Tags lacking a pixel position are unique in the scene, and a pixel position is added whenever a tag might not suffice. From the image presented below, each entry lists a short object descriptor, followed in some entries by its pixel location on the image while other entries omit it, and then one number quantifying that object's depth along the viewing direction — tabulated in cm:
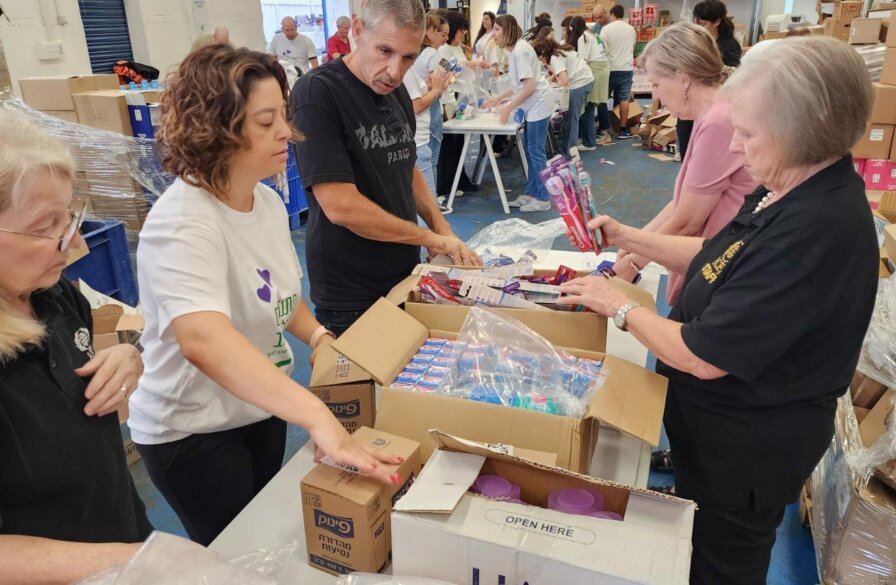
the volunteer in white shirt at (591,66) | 806
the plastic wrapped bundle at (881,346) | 194
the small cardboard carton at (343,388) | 141
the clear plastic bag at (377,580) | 89
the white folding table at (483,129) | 562
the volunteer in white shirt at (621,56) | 860
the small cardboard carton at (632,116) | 918
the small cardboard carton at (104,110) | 415
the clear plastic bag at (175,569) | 79
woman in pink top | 185
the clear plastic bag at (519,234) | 320
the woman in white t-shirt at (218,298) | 107
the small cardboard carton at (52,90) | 421
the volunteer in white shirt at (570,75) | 691
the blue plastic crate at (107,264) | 314
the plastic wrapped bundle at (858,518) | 178
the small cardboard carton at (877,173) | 413
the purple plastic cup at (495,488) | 102
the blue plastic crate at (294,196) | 513
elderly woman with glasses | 85
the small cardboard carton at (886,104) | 398
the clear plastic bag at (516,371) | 121
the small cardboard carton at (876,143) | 405
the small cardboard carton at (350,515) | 101
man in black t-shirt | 175
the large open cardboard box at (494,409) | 112
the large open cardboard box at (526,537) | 83
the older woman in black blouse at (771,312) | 111
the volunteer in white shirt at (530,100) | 573
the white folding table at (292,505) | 113
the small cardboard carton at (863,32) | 463
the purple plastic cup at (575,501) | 98
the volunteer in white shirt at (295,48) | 891
